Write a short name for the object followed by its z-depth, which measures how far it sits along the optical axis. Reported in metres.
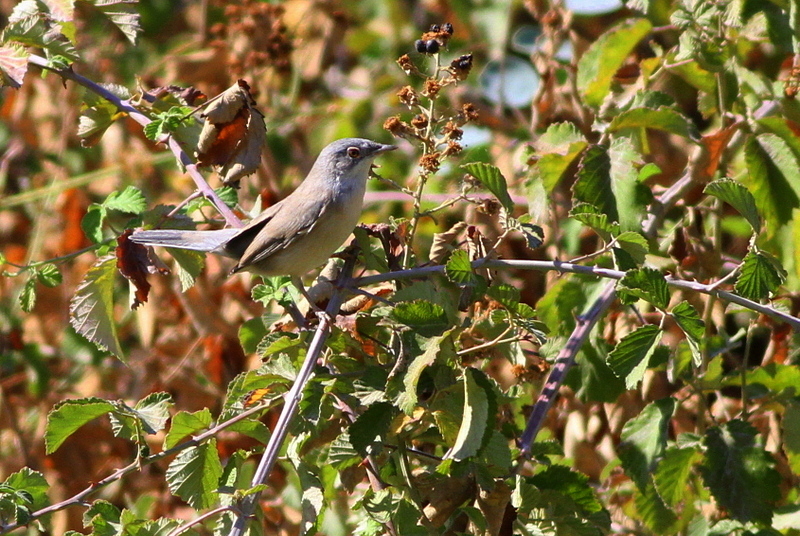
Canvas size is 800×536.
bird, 6.13
